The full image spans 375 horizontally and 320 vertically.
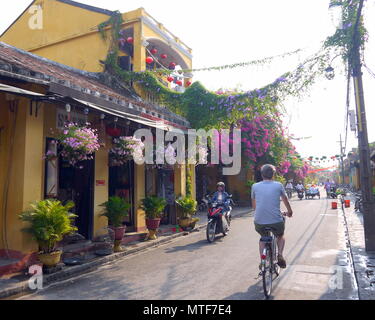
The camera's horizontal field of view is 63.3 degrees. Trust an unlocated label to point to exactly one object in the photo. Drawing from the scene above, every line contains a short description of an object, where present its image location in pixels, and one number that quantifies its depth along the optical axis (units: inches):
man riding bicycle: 196.1
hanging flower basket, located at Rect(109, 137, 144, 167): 324.8
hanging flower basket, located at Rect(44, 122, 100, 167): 257.4
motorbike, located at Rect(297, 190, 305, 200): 1139.3
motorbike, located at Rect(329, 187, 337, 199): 1082.7
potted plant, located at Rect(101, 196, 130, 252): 307.3
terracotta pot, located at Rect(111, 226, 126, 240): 308.8
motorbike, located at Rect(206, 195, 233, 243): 364.4
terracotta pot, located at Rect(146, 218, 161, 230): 375.6
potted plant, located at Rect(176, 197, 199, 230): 451.5
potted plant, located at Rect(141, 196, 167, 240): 374.9
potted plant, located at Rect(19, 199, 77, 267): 227.0
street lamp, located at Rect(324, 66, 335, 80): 316.8
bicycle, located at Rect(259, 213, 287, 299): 178.1
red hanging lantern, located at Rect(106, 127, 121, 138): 347.3
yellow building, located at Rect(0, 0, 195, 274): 249.4
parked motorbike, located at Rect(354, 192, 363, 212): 630.4
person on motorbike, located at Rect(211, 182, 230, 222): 387.5
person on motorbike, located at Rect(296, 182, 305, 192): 1141.1
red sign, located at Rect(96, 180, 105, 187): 341.7
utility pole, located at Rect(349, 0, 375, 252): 290.8
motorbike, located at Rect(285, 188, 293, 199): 1195.0
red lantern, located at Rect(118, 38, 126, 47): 534.9
